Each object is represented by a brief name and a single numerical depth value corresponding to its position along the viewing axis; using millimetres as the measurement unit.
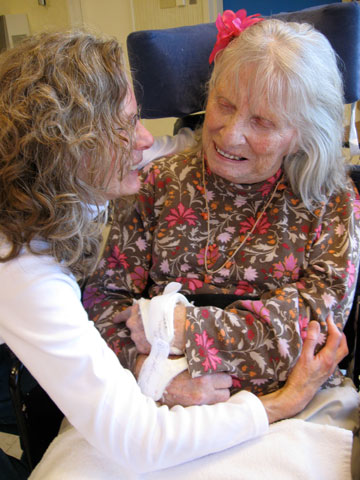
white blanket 952
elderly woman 1143
